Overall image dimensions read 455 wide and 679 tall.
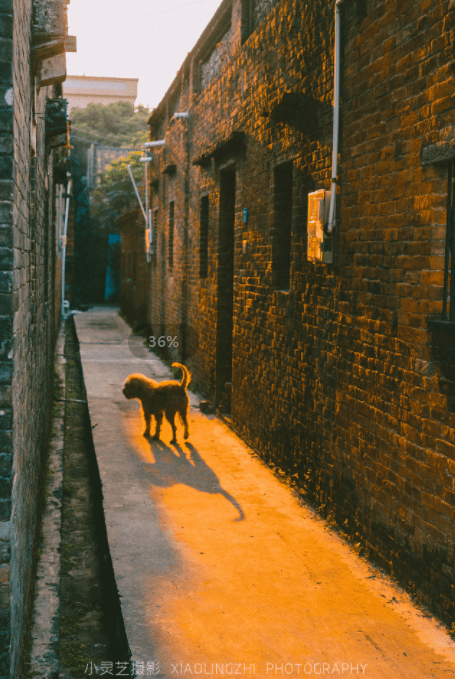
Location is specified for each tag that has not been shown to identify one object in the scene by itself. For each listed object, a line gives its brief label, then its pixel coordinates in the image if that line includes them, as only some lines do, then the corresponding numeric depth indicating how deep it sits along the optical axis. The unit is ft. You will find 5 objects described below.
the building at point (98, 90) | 151.43
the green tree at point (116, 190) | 87.35
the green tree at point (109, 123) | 122.93
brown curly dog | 25.90
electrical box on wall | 17.31
